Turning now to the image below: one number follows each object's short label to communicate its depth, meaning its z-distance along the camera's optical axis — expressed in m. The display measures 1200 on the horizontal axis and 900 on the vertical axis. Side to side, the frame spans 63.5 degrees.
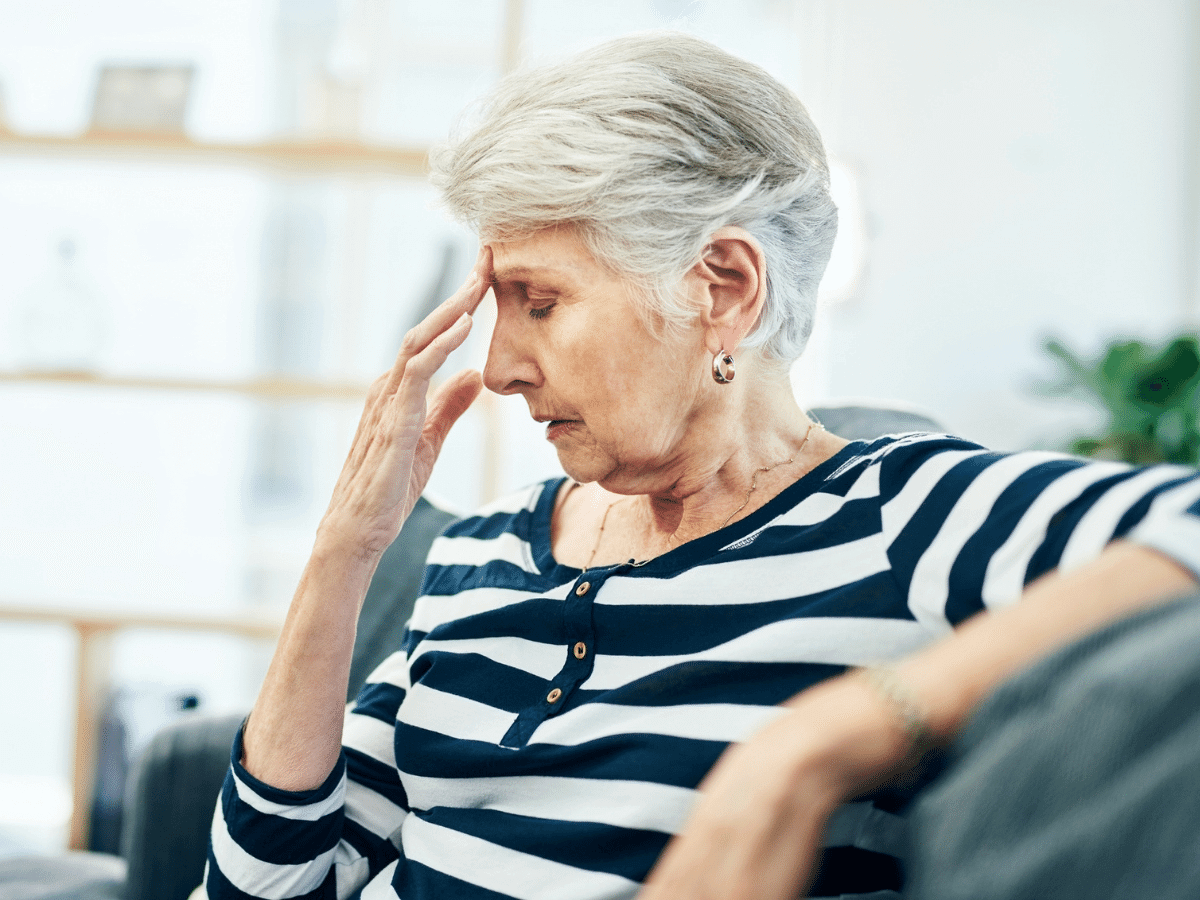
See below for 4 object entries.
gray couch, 1.20
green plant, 2.65
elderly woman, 0.79
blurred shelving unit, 2.44
